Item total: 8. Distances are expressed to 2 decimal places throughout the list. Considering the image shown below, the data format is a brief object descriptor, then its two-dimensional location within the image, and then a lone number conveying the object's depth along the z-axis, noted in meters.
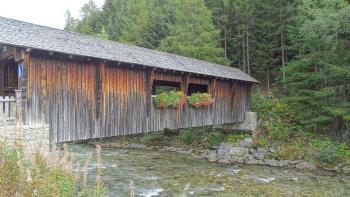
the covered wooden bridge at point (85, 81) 9.09
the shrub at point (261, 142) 18.38
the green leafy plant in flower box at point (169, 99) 12.90
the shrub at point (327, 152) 15.53
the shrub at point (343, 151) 15.60
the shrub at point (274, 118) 18.94
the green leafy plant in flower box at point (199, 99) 14.68
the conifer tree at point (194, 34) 24.64
